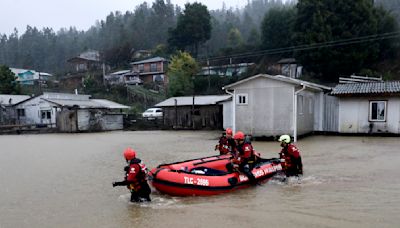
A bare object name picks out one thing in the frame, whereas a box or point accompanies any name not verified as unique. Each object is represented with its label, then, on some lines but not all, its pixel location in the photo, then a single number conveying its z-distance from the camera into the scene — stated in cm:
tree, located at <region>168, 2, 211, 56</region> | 5156
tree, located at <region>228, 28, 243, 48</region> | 5770
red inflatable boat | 811
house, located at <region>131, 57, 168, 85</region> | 5184
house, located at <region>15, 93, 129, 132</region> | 2952
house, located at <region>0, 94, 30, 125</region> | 3434
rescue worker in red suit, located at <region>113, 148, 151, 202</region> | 744
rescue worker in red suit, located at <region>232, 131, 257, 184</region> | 896
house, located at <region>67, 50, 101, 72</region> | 6406
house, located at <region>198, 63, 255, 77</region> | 4452
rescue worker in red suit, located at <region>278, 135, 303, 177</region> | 931
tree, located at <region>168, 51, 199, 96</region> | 3778
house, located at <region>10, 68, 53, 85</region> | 6035
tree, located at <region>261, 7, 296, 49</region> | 4159
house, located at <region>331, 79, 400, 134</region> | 1823
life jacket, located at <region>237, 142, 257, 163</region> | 910
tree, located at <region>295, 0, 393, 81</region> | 3142
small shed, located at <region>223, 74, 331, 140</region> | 1761
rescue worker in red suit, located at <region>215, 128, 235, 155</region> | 1108
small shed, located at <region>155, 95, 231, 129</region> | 2810
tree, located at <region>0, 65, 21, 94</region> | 4166
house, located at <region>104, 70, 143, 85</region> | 5134
